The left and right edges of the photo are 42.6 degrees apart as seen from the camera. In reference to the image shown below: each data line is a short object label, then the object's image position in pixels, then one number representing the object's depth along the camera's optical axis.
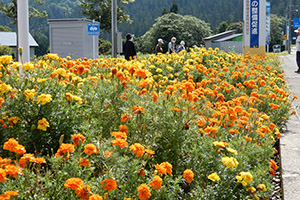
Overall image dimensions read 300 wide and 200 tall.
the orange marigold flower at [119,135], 2.17
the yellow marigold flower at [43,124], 2.39
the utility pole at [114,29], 15.38
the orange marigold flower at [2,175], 1.63
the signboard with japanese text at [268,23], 31.12
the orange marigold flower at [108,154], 2.12
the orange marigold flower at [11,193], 1.60
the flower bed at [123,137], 1.95
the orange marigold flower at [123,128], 2.49
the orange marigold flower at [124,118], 2.59
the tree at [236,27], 91.59
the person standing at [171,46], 16.04
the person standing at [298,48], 13.71
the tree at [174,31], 71.72
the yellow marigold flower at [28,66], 2.70
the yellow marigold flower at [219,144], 2.43
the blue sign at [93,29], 18.61
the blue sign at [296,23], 49.19
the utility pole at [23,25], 4.18
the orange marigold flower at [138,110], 2.51
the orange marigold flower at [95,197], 1.62
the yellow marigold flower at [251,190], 2.34
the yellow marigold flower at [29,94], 2.41
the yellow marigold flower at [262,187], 2.34
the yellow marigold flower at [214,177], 2.20
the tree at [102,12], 53.16
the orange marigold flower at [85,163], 1.97
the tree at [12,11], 40.72
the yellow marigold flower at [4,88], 2.45
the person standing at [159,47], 15.40
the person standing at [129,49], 12.38
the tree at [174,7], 102.01
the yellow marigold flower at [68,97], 2.53
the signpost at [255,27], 17.72
